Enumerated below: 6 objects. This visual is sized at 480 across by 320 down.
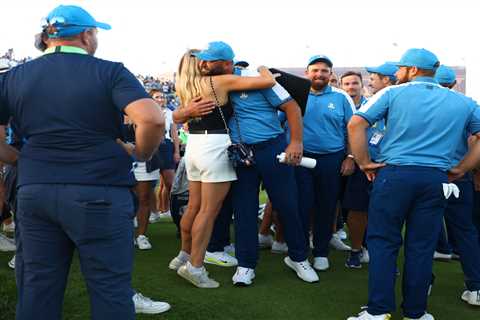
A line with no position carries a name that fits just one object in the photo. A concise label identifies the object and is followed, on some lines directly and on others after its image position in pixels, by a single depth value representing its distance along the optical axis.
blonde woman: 3.99
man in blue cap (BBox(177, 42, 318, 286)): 4.07
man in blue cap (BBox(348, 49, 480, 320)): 3.35
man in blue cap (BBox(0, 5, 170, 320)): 2.35
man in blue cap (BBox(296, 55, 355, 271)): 4.75
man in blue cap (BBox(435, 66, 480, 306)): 3.96
